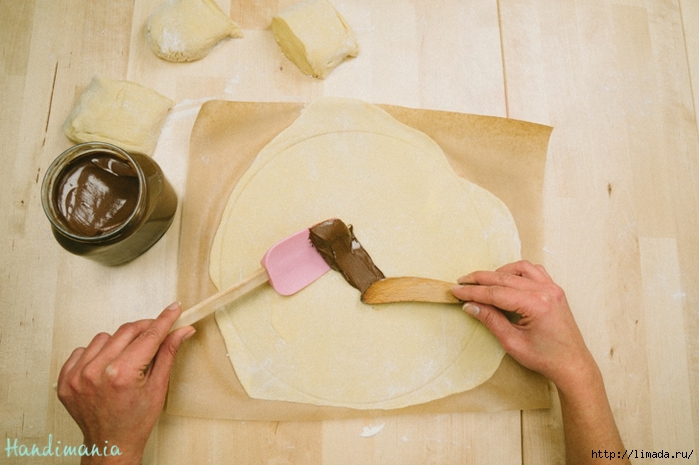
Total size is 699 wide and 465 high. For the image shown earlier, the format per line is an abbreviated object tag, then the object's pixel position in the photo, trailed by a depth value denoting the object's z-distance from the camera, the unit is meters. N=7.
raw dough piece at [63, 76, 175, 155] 0.91
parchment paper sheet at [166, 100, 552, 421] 0.90
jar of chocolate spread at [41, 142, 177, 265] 0.75
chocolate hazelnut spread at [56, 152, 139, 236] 0.78
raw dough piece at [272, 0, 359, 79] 0.95
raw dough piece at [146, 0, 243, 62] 0.96
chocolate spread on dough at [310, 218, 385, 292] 0.88
